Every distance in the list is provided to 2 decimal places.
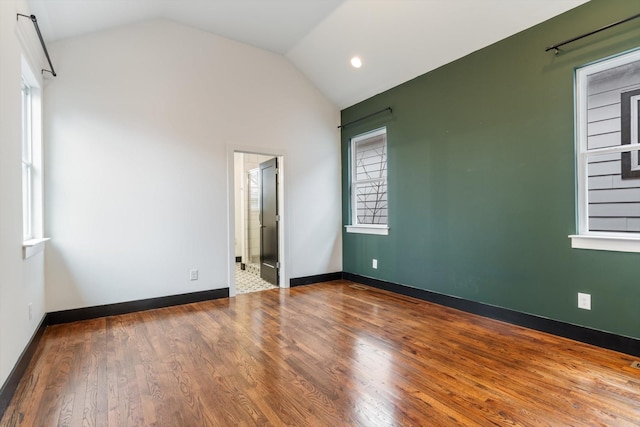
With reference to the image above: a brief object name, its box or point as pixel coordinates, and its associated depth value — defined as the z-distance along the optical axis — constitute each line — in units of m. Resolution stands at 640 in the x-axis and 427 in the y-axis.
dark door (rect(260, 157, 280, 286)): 4.93
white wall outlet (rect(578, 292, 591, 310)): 2.65
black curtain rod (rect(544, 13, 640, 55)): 2.37
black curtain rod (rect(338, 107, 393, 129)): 4.41
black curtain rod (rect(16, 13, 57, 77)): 2.40
